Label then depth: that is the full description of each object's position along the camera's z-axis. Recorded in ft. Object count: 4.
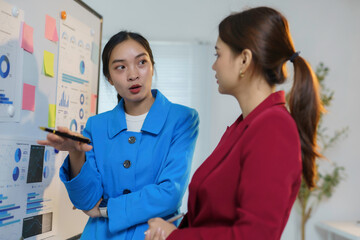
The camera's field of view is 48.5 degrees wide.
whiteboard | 4.80
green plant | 12.17
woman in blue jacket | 4.44
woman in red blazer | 2.79
